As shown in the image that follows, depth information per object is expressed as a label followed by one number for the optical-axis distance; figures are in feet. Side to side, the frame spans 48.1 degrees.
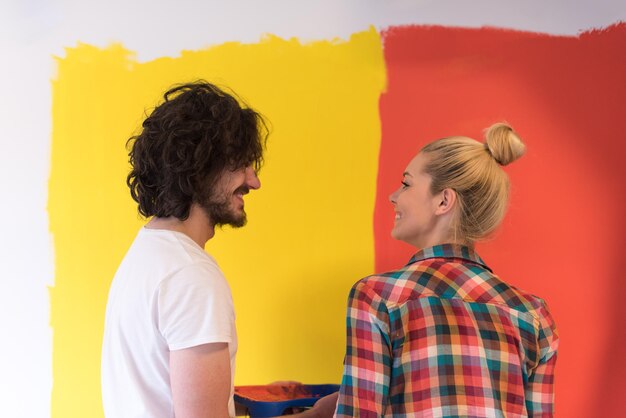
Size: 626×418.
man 3.41
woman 3.92
